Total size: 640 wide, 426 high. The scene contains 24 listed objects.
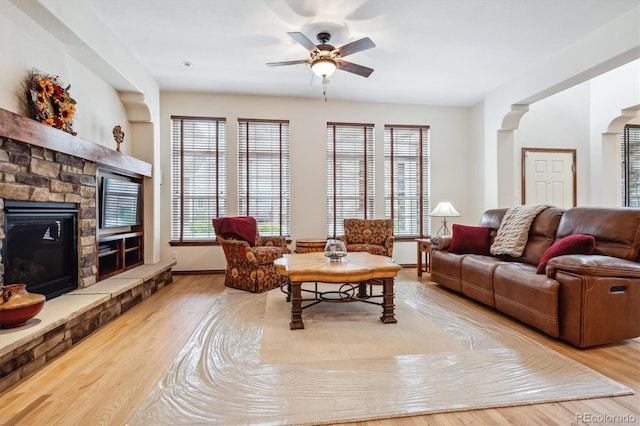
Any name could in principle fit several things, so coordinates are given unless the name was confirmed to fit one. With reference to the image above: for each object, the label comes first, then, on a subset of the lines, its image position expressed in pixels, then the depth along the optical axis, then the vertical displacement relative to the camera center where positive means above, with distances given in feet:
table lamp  16.15 +0.08
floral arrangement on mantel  8.45 +3.22
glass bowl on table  10.38 -1.29
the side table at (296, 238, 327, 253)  15.26 -1.62
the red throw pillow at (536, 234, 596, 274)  8.66 -0.97
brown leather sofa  7.48 -1.90
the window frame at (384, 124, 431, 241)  18.56 +2.15
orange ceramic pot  6.35 -1.95
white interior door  17.61 +2.04
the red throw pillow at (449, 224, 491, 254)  12.81 -1.14
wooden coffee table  8.89 -1.77
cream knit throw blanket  11.47 -0.73
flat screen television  11.75 +0.42
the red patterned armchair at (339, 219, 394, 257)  16.35 -1.04
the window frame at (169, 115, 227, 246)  16.78 +1.88
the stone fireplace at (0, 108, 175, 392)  6.84 -0.71
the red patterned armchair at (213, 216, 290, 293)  12.98 -1.85
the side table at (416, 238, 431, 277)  15.32 -1.88
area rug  5.33 -3.34
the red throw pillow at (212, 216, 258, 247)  14.08 -0.71
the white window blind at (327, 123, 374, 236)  18.01 +2.28
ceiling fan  9.65 +5.19
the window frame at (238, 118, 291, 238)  17.30 +2.66
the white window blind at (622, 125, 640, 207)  18.61 +2.80
